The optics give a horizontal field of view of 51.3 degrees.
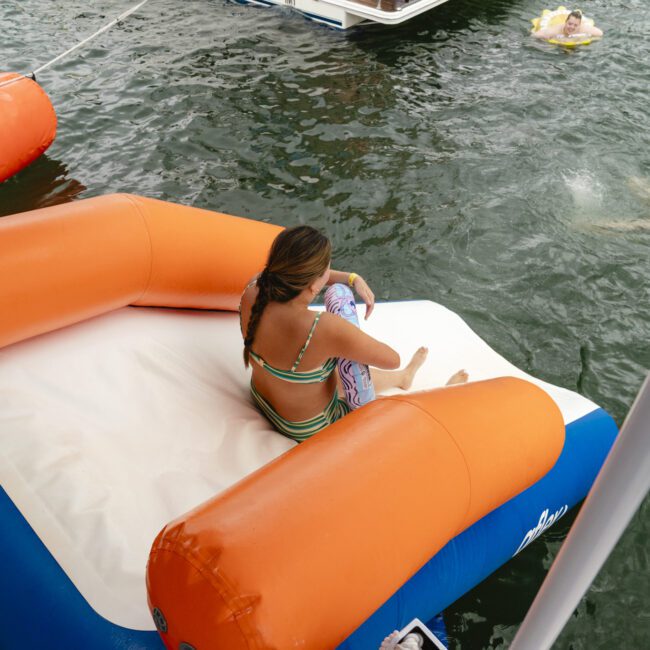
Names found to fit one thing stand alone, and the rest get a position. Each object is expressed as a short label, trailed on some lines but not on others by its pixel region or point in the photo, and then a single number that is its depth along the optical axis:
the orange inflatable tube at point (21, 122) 4.34
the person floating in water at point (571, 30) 6.50
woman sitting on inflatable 1.98
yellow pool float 6.68
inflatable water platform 1.41
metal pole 0.74
